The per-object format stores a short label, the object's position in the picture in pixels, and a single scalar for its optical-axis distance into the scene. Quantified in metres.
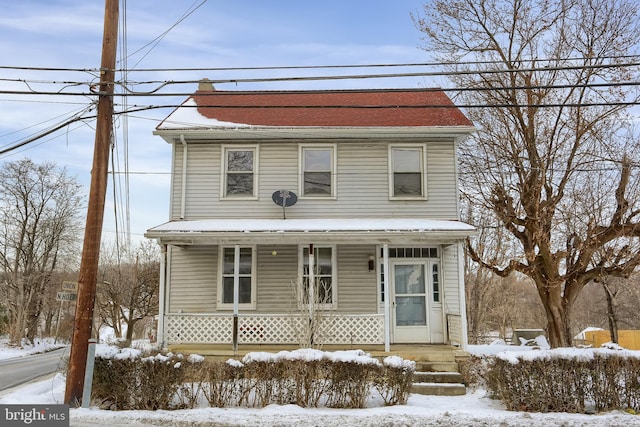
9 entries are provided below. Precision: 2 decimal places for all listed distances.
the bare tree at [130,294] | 27.50
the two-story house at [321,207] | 12.39
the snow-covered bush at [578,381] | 7.85
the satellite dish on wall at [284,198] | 12.34
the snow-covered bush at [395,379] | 8.25
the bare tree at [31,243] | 30.66
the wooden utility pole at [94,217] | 8.10
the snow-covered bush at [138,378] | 8.06
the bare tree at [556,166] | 13.12
